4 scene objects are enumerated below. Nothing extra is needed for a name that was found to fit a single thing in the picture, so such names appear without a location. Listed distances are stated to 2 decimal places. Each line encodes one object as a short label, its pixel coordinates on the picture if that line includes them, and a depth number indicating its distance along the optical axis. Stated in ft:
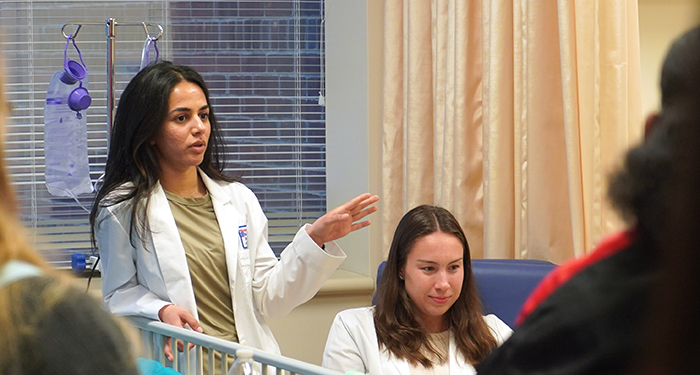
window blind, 21.02
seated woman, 13.28
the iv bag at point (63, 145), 18.11
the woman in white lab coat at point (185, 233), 12.46
